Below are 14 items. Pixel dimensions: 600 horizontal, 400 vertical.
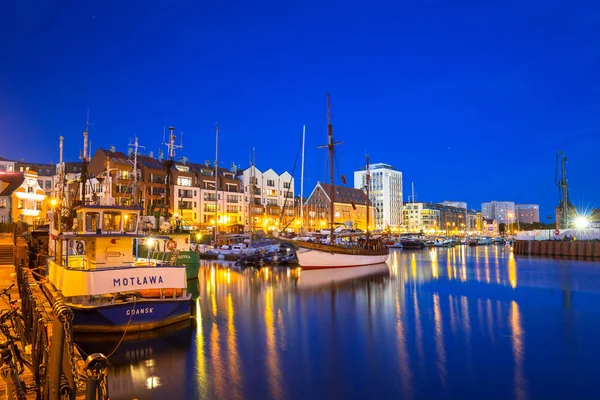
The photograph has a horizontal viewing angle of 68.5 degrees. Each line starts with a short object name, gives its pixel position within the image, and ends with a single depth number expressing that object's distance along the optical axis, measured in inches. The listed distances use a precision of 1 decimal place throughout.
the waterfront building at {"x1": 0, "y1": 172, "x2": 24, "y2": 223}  2987.2
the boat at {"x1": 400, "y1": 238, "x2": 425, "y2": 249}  5196.9
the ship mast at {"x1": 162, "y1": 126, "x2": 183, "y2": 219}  1565.0
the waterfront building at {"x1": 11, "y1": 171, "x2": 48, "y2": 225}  2290.1
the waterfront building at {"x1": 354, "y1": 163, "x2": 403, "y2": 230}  7770.7
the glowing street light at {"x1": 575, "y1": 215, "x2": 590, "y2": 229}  3791.8
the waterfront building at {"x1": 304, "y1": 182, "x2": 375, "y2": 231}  5497.0
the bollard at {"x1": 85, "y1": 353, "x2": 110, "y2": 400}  244.1
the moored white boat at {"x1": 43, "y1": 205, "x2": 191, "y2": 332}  754.8
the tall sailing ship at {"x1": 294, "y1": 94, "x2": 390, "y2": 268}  2314.7
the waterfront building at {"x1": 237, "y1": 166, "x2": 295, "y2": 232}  4072.3
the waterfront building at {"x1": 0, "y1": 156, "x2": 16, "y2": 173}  3604.3
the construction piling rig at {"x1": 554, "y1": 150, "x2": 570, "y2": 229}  3671.3
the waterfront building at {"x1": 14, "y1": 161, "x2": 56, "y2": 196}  3673.7
